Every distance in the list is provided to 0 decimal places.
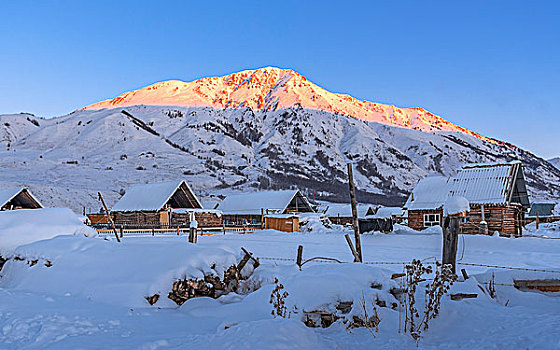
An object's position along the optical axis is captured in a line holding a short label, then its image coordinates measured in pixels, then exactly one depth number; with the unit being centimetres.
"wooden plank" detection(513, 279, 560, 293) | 899
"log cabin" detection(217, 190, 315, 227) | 4834
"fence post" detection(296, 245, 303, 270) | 1173
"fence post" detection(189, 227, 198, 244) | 1495
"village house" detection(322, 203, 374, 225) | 5794
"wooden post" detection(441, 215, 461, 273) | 929
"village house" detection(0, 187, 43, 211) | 3259
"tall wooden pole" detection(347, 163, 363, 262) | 1099
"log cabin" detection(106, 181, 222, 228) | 4081
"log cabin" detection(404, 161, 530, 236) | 3141
